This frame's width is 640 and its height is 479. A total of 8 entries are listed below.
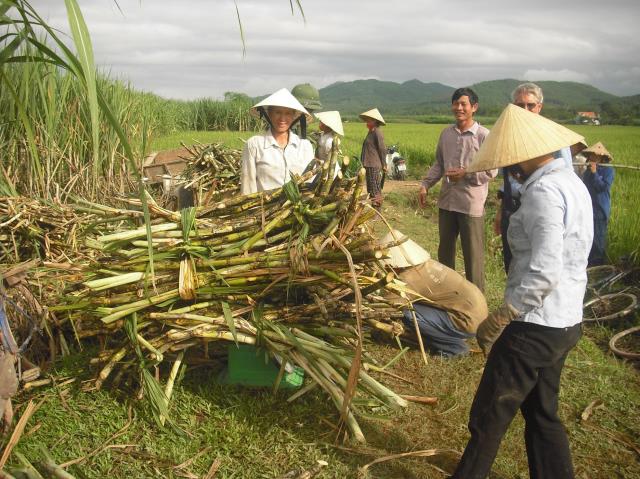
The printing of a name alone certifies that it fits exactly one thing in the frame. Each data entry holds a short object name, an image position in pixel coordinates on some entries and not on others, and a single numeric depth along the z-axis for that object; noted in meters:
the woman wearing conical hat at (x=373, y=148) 7.68
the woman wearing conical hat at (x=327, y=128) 6.10
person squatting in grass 3.64
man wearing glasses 3.17
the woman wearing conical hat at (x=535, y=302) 2.09
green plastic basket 2.92
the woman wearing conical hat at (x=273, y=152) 3.62
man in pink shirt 4.36
